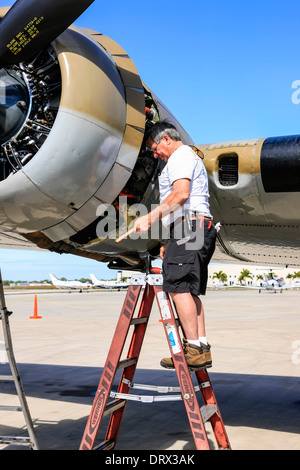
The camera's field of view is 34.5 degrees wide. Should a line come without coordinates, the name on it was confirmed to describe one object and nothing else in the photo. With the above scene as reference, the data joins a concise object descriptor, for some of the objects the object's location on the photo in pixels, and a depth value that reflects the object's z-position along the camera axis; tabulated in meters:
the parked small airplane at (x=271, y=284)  64.31
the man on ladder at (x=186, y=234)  3.29
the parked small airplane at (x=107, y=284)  70.81
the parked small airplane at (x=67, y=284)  71.60
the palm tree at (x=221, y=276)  119.62
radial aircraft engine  3.52
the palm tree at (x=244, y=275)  118.68
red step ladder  3.36
